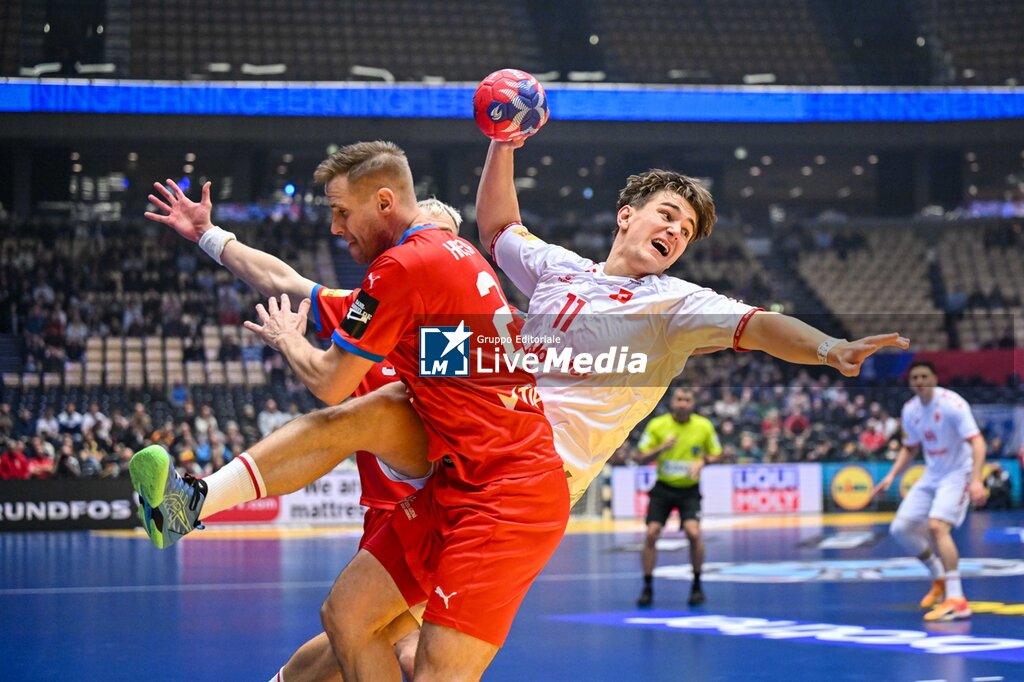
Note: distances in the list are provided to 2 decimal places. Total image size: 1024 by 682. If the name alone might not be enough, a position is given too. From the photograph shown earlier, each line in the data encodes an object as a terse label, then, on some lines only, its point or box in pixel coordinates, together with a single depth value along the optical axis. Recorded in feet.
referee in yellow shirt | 38.58
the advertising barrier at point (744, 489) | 68.39
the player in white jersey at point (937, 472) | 35.24
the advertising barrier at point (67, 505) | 61.93
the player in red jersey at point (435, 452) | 13.03
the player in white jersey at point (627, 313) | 14.39
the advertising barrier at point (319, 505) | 64.54
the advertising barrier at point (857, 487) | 71.41
